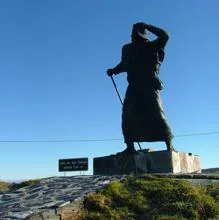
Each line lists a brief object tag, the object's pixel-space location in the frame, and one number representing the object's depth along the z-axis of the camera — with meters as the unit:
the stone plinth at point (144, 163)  10.55
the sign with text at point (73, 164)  12.65
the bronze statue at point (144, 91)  11.20
